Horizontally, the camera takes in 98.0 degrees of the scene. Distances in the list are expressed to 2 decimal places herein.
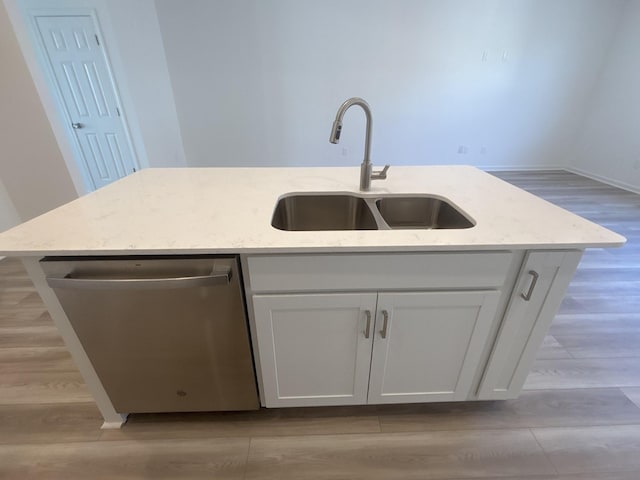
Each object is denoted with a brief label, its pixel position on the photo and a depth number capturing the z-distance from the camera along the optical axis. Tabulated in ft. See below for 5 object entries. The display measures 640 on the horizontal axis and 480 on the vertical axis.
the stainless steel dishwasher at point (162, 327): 2.76
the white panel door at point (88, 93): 10.40
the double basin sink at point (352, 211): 4.15
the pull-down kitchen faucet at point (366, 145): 3.52
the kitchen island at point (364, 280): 2.74
